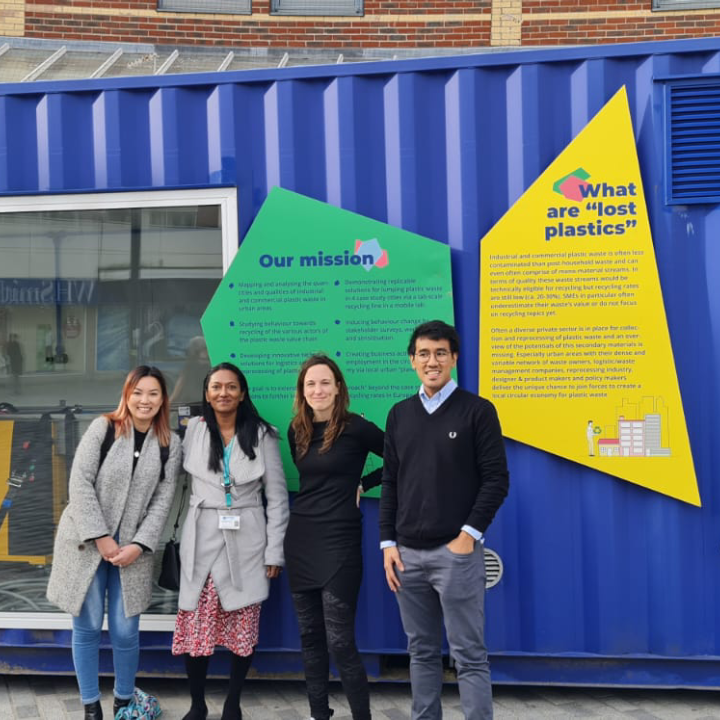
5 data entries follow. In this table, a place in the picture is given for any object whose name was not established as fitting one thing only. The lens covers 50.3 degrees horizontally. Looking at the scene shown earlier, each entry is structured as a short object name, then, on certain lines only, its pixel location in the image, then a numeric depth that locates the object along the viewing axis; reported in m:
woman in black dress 3.29
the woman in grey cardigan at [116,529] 3.45
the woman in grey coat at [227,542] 3.48
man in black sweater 2.94
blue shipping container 3.64
